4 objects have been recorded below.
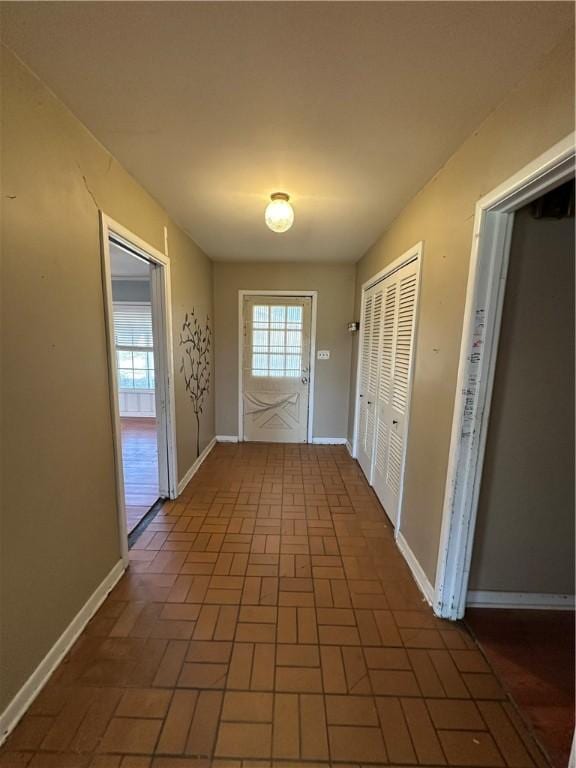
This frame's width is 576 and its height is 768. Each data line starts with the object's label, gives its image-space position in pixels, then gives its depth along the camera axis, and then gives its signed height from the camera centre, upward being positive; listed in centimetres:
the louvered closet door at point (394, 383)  226 -29
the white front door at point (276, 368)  416 -33
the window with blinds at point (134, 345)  529 -11
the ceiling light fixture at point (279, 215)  198 +80
